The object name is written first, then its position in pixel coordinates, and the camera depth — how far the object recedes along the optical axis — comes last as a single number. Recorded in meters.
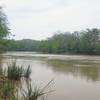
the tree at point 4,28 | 14.75
